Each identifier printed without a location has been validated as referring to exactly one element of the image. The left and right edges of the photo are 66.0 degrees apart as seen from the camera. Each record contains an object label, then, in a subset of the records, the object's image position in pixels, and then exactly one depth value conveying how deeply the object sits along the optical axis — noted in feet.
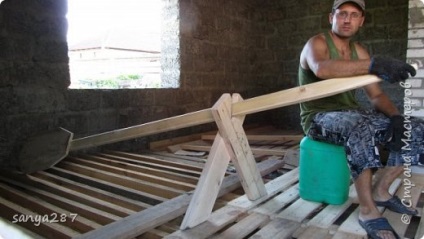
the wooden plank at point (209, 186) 5.65
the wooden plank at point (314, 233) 5.26
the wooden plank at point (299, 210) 5.99
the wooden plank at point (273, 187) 6.58
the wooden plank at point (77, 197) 6.27
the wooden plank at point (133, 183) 7.18
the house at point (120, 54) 19.92
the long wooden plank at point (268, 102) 4.88
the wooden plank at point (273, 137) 12.66
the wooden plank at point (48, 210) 5.68
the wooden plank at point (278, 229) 5.30
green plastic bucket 6.41
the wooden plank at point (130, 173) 7.67
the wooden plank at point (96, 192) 6.68
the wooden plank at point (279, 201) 6.28
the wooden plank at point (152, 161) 9.23
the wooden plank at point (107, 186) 7.06
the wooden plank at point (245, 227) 5.36
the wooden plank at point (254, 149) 10.31
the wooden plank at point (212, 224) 5.37
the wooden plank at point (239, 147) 5.74
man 5.11
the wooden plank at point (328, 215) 5.71
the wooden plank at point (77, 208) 5.93
